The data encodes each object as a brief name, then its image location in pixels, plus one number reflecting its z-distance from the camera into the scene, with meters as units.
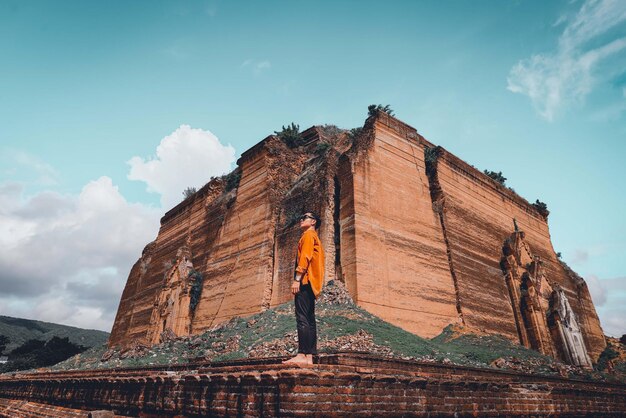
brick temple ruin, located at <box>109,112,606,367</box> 12.74
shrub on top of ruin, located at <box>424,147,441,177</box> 17.03
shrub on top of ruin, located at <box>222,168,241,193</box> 20.24
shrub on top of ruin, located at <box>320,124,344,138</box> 18.92
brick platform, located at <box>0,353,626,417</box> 3.40
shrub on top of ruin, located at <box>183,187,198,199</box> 26.92
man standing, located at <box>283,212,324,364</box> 4.04
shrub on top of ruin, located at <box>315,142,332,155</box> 17.47
